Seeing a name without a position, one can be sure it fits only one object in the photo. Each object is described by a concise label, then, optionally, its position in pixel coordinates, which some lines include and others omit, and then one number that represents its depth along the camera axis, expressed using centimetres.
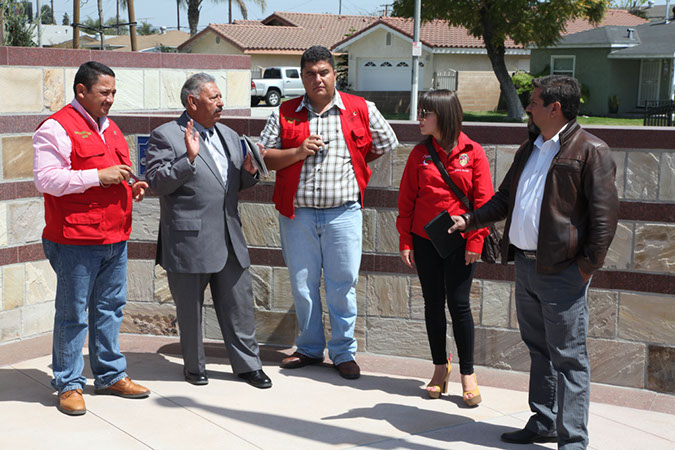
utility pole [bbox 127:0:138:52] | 2077
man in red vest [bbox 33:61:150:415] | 446
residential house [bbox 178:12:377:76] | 4916
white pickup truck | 4112
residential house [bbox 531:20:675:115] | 3416
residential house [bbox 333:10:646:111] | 3975
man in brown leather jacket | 385
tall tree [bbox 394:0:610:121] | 2983
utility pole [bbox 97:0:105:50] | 3553
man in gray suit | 491
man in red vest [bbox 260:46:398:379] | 522
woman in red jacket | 477
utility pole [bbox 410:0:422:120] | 2657
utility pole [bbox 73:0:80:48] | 2020
